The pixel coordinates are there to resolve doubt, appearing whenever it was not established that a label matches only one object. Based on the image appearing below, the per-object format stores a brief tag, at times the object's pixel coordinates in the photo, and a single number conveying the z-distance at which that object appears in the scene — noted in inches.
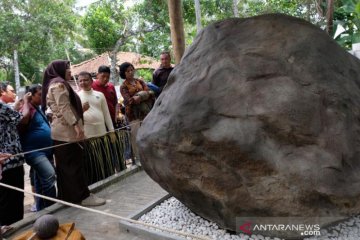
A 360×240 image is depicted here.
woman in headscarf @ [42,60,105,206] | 167.6
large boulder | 107.4
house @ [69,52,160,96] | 775.1
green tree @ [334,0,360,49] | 370.9
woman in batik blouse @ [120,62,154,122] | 219.3
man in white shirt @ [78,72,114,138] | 198.1
